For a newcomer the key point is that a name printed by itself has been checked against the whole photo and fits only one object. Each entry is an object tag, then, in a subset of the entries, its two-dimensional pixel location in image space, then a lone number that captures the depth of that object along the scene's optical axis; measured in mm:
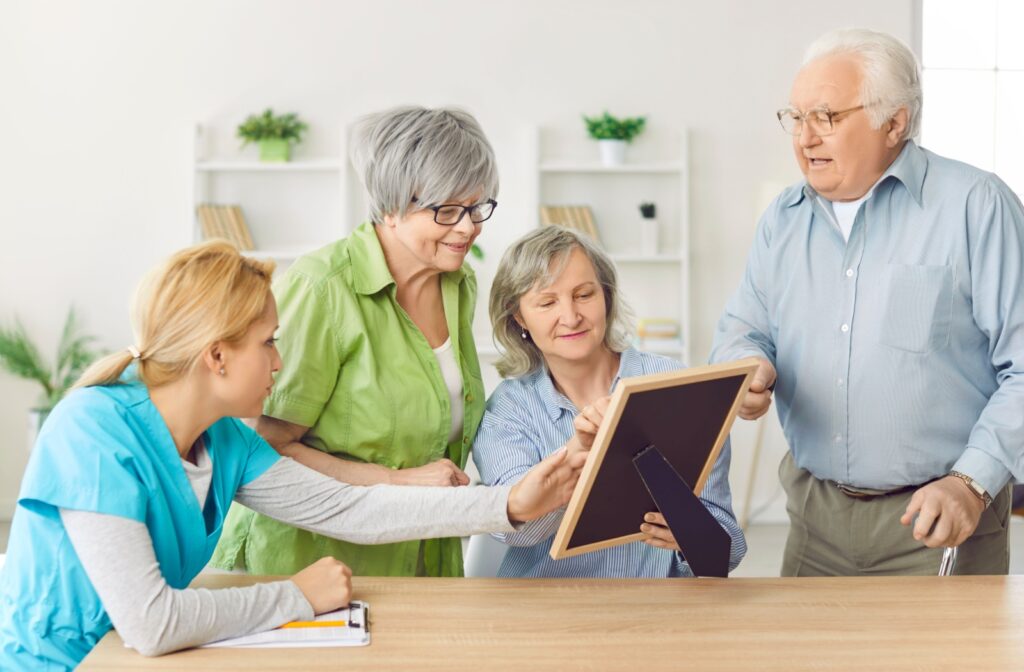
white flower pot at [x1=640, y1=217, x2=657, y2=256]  5422
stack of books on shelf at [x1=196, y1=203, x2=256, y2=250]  5301
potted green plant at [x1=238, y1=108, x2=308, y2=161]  5312
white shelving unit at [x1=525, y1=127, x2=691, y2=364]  5504
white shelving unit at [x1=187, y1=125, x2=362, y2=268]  5438
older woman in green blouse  2031
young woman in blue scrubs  1527
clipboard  1590
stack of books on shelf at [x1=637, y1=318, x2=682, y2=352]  5469
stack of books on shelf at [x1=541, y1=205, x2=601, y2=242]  5402
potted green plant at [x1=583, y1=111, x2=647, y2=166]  5371
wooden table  1538
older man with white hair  2055
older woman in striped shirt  2129
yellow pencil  1637
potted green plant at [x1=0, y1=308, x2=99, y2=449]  5242
